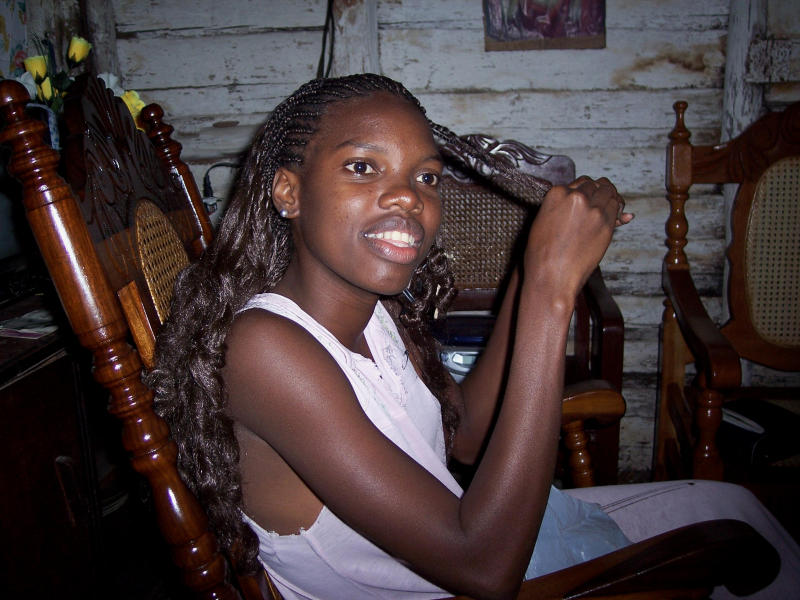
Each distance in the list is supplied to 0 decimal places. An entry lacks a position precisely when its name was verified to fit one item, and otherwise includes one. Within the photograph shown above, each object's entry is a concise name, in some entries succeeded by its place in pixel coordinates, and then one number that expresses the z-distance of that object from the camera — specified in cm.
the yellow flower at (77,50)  171
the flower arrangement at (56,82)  152
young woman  82
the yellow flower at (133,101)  161
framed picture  216
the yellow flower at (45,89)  155
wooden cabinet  116
